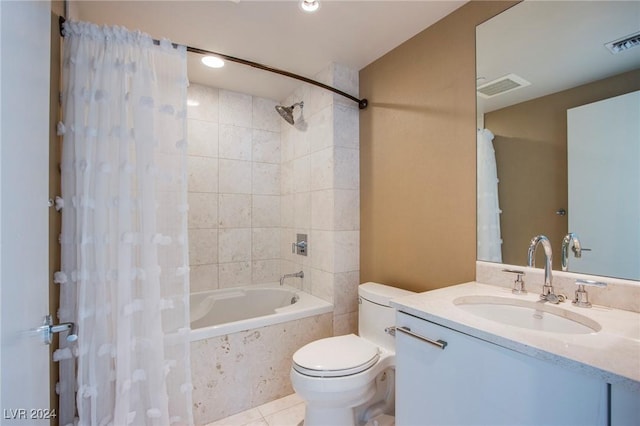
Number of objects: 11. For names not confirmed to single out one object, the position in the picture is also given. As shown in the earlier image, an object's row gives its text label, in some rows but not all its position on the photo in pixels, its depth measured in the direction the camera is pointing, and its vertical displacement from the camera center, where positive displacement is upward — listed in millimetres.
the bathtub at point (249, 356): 1721 -917
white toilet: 1427 -818
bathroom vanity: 683 -430
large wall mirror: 1080 +358
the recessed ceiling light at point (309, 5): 1529 +1146
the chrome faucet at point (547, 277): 1138 -257
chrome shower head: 2527 +922
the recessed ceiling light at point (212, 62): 2139 +1175
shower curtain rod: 1475 +910
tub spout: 2591 -560
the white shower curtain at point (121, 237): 1210 -101
